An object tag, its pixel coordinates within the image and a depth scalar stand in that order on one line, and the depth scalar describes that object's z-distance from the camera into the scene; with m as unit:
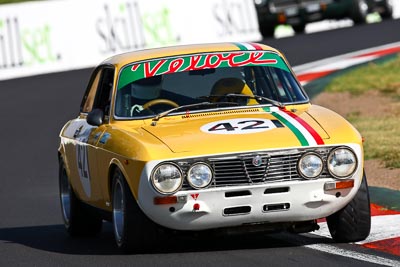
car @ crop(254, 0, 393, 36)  64.06
